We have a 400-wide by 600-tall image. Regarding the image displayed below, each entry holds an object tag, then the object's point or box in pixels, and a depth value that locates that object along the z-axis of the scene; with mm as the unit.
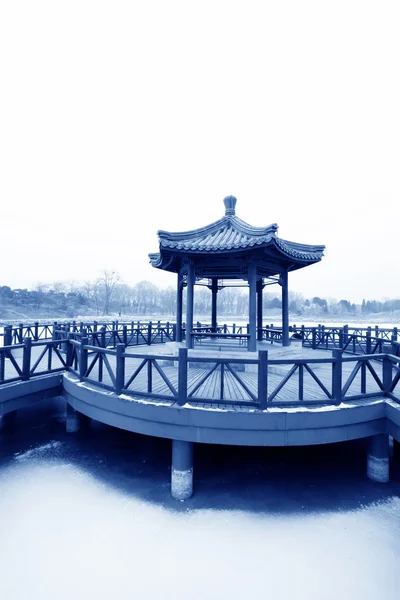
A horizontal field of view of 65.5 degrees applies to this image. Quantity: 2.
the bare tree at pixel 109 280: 50075
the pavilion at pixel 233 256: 7934
